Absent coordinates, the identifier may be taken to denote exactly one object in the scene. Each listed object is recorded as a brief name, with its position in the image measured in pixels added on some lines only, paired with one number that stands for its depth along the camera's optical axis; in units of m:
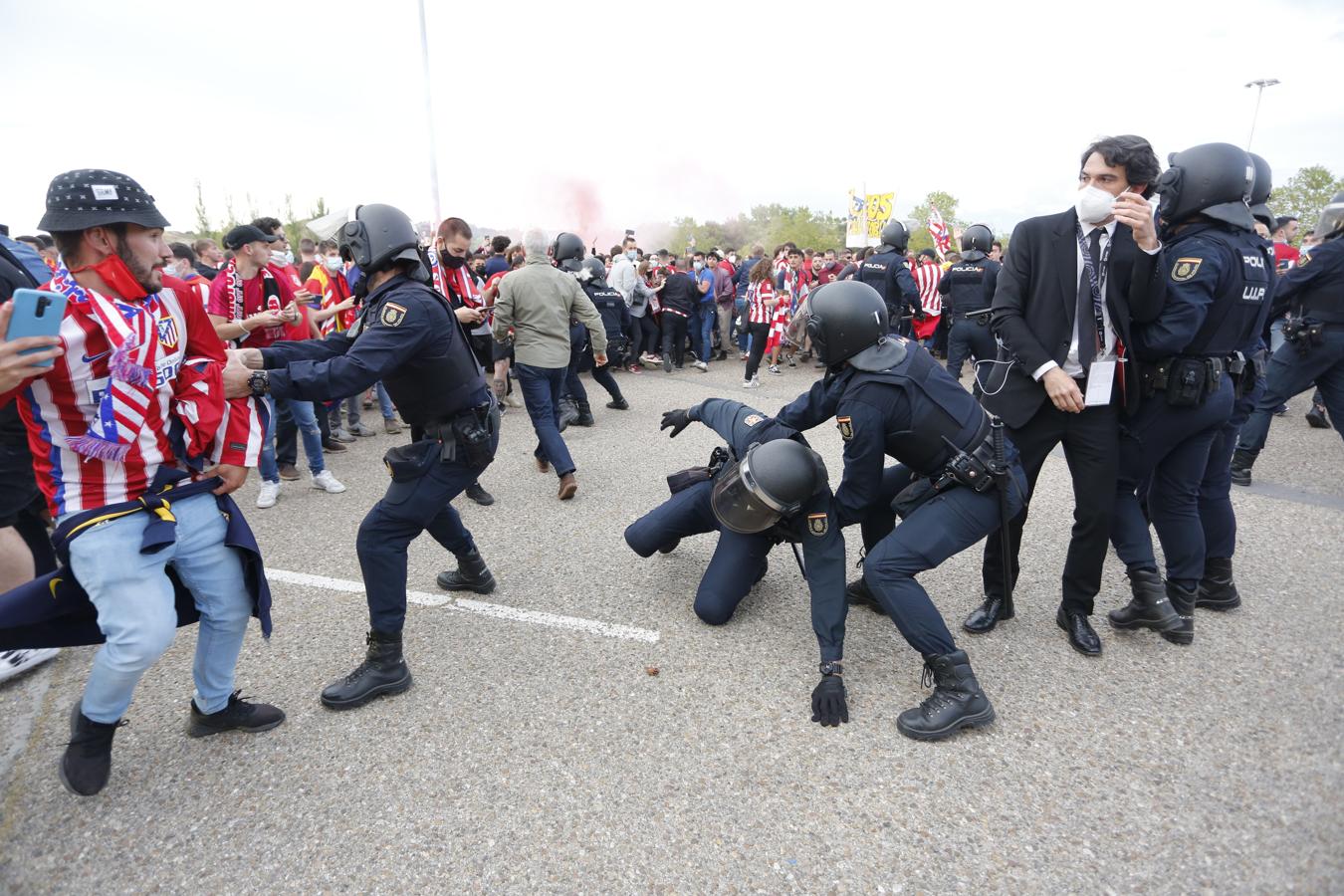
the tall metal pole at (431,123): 21.45
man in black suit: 2.96
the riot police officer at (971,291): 7.80
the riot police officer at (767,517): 2.91
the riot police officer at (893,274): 8.81
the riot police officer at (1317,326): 4.68
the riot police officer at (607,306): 9.40
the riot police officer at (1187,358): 3.09
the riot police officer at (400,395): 2.77
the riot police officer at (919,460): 2.77
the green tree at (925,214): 46.31
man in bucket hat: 2.07
